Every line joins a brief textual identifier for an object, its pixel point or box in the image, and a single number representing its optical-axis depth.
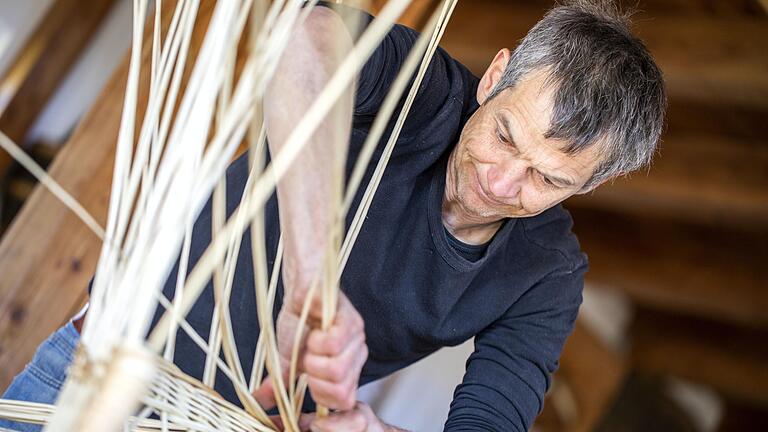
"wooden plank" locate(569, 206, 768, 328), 3.27
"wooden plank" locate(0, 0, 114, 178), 2.64
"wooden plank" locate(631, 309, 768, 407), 4.06
